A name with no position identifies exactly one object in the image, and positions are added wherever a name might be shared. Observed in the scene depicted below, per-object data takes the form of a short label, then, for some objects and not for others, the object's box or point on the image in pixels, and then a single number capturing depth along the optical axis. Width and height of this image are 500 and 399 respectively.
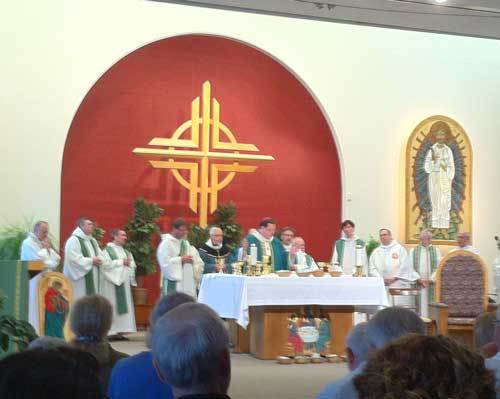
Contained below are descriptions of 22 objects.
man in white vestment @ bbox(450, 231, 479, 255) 13.29
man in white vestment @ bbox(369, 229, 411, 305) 14.09
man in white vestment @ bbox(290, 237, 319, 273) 11.57
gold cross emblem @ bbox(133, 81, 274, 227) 14.23
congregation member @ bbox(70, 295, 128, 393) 3.88
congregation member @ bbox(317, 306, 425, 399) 2.97
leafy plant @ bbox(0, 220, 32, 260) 12.29
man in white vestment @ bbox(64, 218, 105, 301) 12.20
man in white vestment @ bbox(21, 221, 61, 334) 11.68
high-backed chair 10.46
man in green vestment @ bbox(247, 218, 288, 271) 11.88
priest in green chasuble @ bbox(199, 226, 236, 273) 12.86
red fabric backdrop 14.13
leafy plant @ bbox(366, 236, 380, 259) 14.84
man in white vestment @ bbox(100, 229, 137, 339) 12.65
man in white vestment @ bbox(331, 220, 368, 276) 13.61
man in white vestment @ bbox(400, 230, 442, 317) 13.98
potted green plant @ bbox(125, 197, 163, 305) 13.64
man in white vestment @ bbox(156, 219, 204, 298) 12.80
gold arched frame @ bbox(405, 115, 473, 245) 15.74
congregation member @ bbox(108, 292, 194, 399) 3.24
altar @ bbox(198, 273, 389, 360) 10.25
